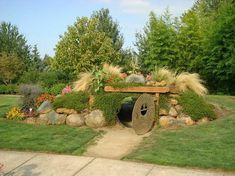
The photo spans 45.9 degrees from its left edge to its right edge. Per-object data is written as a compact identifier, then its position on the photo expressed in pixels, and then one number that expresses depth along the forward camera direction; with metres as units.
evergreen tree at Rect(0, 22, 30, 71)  33.05
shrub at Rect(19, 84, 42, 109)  8.99
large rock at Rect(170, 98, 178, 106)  7.96
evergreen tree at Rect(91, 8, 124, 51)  30.57
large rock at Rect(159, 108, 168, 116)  7.80
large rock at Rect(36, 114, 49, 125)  8.25
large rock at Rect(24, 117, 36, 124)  8.34
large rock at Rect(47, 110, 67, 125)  8.16
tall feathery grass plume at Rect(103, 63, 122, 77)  8.75
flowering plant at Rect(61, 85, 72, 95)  8.98
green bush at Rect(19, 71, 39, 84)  21.61
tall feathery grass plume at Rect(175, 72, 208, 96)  8.27
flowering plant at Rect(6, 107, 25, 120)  8.61
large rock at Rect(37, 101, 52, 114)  8.43
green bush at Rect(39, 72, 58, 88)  17.45
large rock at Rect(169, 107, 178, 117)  7.82
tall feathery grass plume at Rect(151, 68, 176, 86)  8.19
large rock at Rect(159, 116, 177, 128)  7.64
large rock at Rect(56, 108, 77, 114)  8.22
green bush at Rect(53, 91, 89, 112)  8.15
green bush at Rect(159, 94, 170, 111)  7.83
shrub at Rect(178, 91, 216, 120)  7.83
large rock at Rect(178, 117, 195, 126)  7.69
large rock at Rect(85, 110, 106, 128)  7.83
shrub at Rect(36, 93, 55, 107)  8.83
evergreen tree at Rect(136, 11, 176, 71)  18.55
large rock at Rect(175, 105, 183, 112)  7.94
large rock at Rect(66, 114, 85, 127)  7.96
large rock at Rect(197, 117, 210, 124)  7.80
